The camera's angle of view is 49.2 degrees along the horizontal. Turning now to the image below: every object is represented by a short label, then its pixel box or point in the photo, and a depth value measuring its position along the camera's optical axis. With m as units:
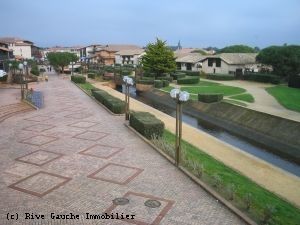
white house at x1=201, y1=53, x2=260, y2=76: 65.06
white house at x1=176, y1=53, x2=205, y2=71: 74.44
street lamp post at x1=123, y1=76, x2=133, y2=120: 23.67
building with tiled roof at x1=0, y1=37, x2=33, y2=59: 101.81
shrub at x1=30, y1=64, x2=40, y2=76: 65.12
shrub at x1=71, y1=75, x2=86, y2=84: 55.75
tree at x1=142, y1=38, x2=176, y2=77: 60.00
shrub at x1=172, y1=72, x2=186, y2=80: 62.49
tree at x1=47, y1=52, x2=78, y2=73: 76.31
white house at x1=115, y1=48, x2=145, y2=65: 106.99
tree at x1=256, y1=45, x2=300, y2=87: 52.22
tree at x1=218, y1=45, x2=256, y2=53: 104.35
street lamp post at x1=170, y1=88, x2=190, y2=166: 14.65
